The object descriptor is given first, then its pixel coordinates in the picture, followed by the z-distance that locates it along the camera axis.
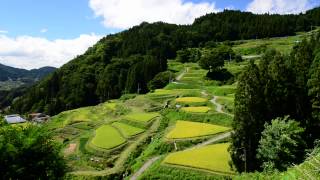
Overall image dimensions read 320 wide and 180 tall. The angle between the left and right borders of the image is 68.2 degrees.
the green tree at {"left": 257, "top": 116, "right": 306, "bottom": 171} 19.17
